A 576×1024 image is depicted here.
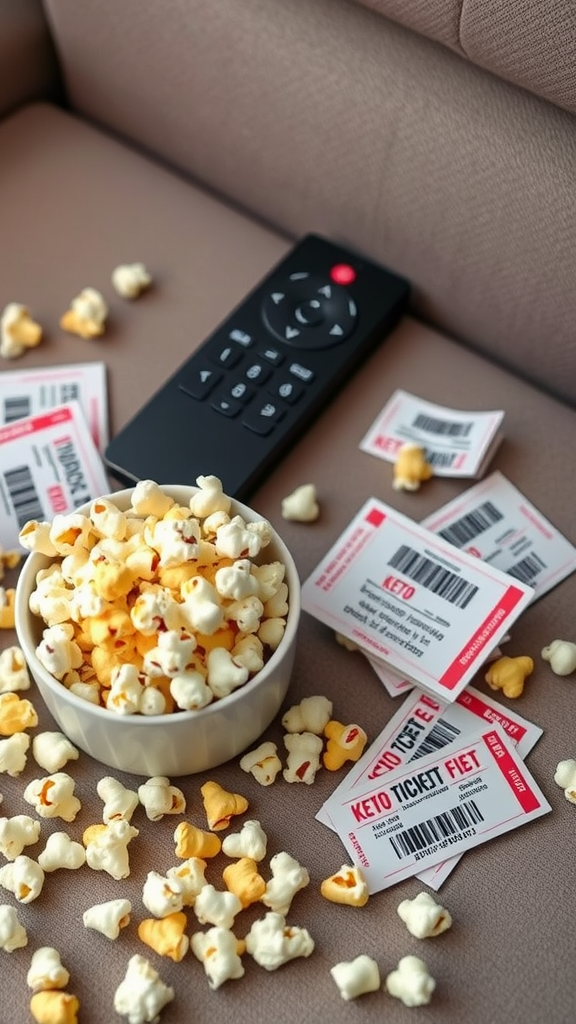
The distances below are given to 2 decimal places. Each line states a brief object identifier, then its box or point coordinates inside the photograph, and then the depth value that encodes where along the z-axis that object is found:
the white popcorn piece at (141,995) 0.72
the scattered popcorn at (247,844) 0.78
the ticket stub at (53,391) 1.01
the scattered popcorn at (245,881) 0.77
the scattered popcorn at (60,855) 0.78
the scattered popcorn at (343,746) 0.83
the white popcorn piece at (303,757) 0.82
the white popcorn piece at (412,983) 0.73
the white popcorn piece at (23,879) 0.77
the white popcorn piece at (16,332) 1.04
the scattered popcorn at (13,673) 0.86
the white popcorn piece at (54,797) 0.79
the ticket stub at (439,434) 0.98
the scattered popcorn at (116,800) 0.80
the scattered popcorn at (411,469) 0.96
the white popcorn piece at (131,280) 1.07
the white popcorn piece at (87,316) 1.04
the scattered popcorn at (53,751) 0.82
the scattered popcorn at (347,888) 0.77
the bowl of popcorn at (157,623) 0.72
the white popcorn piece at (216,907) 0.75
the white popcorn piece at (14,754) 0.82
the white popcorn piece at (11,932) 0.74
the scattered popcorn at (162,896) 0.75
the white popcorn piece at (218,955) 0.73
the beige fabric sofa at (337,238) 0.77
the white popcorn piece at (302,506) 0.94
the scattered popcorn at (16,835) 0.78
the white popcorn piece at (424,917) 0.75
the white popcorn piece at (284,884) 0.77
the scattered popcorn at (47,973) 0.73
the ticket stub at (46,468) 0.95
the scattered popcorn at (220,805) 0.80
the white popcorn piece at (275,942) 0.74
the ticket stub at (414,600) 0.86
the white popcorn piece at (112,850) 0.77
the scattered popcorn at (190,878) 0.77
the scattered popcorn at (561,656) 0.86
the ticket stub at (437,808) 0.80
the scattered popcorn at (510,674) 0.86
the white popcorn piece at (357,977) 0.73
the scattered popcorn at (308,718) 0.84
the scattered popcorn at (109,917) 0.75
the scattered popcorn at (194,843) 0.78
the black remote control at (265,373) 0.95
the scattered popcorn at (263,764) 0.82
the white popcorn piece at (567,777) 0.82
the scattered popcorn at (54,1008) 0.72
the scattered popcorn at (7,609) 0.89
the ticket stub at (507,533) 0.93
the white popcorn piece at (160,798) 0.79
